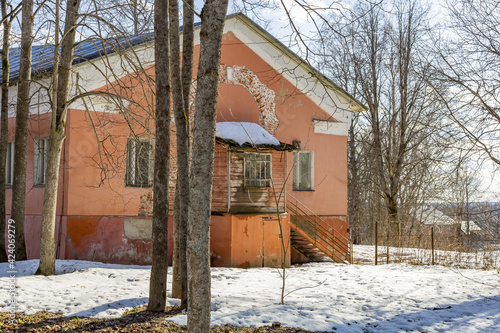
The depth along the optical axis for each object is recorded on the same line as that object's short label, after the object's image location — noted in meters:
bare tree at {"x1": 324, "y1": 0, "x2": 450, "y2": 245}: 24.67
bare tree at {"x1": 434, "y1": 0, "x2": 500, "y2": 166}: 11.40
